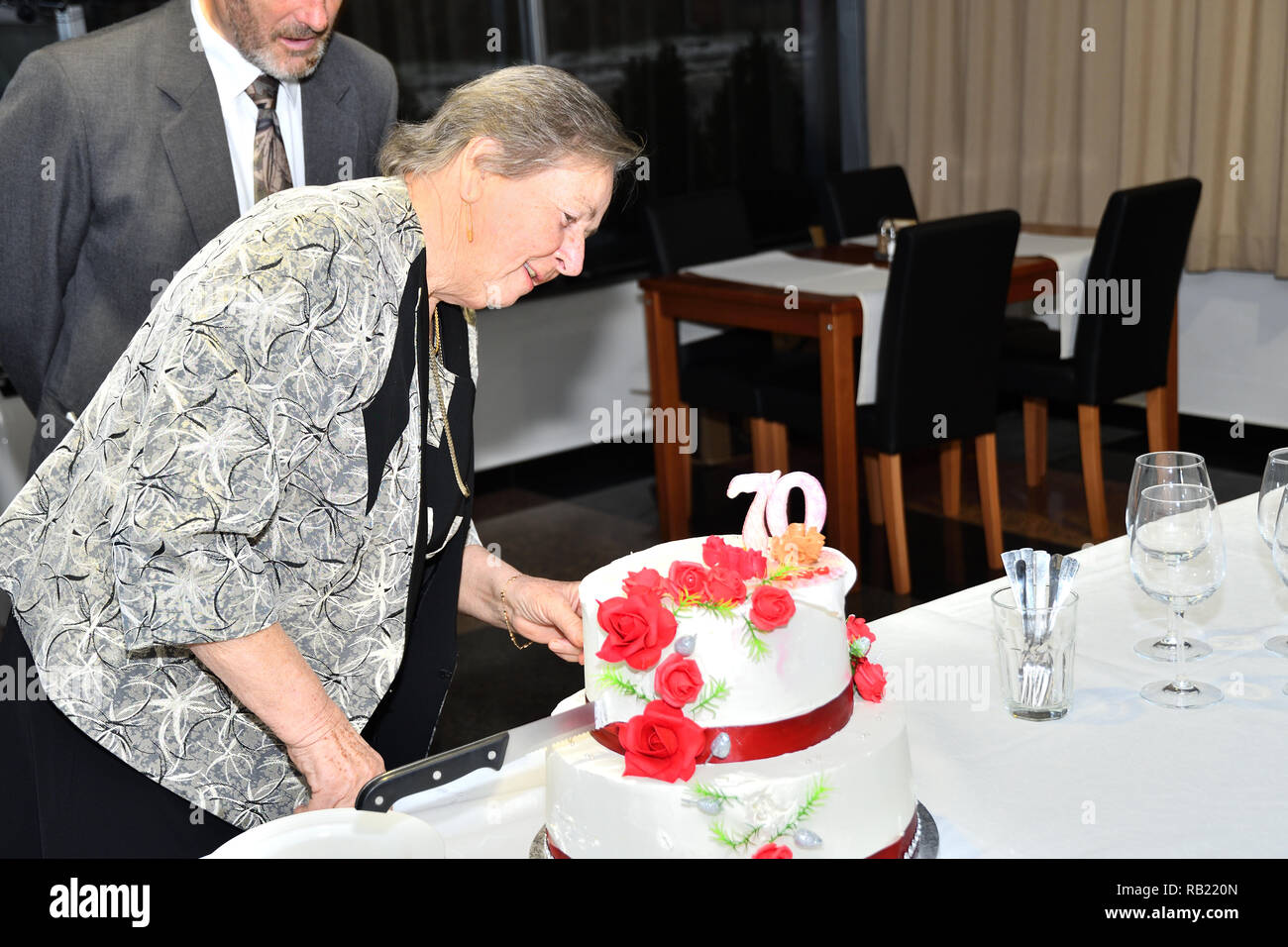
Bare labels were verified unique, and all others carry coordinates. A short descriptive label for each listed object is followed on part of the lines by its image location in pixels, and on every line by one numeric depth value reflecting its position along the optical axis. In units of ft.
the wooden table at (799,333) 12.50
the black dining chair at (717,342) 14.33
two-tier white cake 3.23
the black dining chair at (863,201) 16.89
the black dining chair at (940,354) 11.98
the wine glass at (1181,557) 4.38
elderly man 6.51
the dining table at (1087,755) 3.67
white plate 3.17
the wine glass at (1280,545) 4.56
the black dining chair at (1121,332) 13.19
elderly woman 3.88
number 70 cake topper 3.83
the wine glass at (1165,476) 4.50
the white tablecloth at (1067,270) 13.69
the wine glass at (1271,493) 4.73
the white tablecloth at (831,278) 12.48
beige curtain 15.49
